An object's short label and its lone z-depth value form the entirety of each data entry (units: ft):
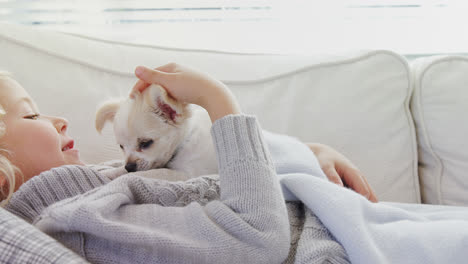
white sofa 4.40
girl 2.17
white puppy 3.80
